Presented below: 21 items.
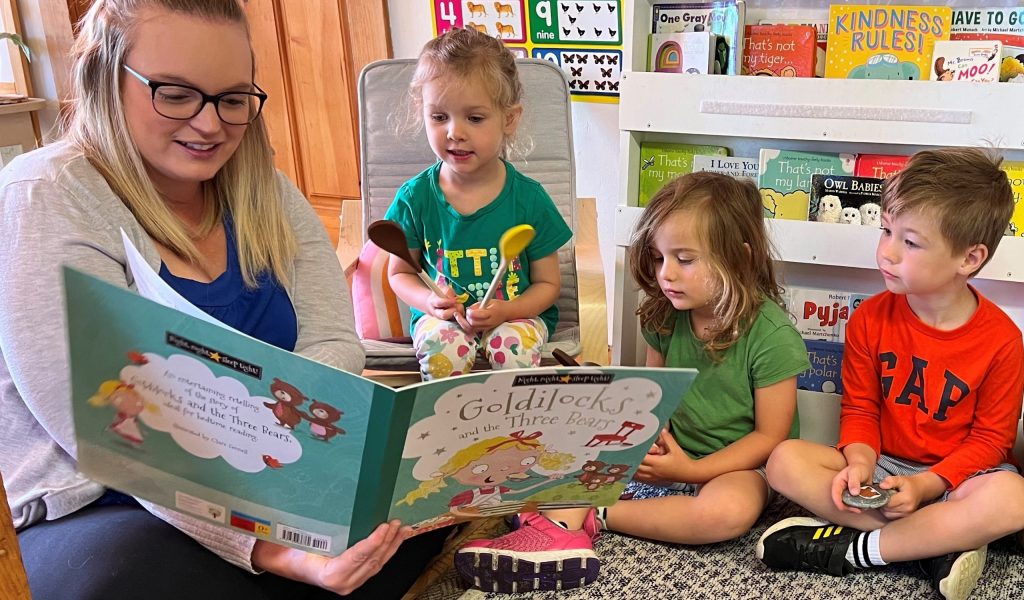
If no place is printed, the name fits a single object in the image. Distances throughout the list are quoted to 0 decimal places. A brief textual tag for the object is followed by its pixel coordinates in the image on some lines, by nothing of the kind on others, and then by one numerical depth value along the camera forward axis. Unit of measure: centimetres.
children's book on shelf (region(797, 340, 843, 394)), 215
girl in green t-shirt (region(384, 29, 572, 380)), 178
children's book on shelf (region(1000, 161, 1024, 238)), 186
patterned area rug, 154
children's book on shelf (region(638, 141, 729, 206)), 213
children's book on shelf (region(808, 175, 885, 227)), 197
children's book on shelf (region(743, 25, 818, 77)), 197
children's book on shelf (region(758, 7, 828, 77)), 200
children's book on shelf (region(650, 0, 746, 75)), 199
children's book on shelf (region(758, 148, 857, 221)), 202
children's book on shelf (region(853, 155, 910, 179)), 195
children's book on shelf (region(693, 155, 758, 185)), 211
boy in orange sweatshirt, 151
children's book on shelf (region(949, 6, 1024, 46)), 183
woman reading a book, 105
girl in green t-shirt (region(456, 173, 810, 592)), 163
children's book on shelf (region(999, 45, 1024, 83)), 182
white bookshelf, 182
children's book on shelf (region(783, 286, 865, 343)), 214
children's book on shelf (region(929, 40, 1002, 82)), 182
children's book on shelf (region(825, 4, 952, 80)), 187
